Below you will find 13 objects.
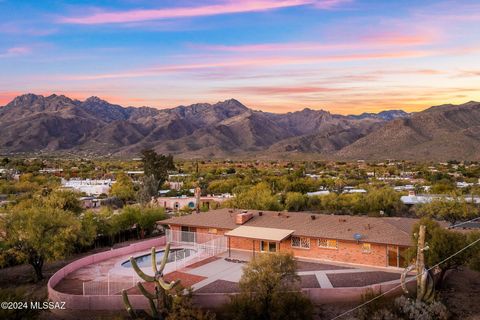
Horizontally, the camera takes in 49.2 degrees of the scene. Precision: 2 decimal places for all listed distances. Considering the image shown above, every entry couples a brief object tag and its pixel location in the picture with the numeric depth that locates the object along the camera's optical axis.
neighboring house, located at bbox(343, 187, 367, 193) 63.12
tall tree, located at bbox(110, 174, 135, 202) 69.19
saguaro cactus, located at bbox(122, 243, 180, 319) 20.62
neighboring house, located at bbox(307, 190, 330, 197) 58.22
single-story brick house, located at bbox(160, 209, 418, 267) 28.20
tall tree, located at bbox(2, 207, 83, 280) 28.56
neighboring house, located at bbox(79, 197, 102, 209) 62.15
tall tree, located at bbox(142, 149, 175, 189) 79.19
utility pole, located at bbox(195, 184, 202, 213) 42.58
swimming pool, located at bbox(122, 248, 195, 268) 30.19
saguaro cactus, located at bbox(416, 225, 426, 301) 22.28
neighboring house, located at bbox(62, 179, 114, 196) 75.62
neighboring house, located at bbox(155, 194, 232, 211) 60.87
